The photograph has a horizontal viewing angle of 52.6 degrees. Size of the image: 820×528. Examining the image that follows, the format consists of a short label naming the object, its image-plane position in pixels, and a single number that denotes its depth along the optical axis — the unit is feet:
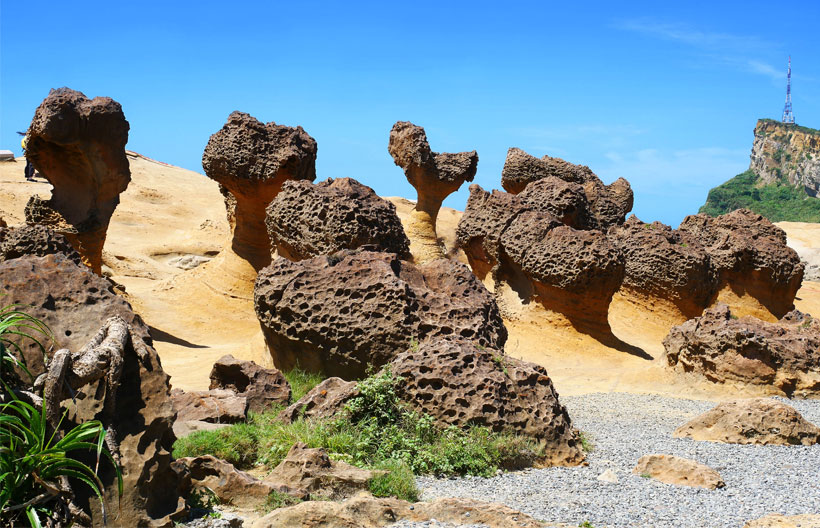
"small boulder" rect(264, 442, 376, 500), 14.99
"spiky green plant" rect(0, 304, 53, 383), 12.52
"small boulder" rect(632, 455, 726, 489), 17.29
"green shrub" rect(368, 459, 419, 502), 15.35
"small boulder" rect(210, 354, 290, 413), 21.91
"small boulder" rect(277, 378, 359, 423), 19.21
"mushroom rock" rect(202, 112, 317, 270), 45.27
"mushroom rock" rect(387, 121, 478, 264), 60.44
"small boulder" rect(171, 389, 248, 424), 19.69
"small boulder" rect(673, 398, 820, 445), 22.16
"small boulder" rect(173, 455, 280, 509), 14.34
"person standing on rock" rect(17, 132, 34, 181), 75.87
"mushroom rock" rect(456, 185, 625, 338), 38.63
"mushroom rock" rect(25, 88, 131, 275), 37.83
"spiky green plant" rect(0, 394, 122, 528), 11.20
